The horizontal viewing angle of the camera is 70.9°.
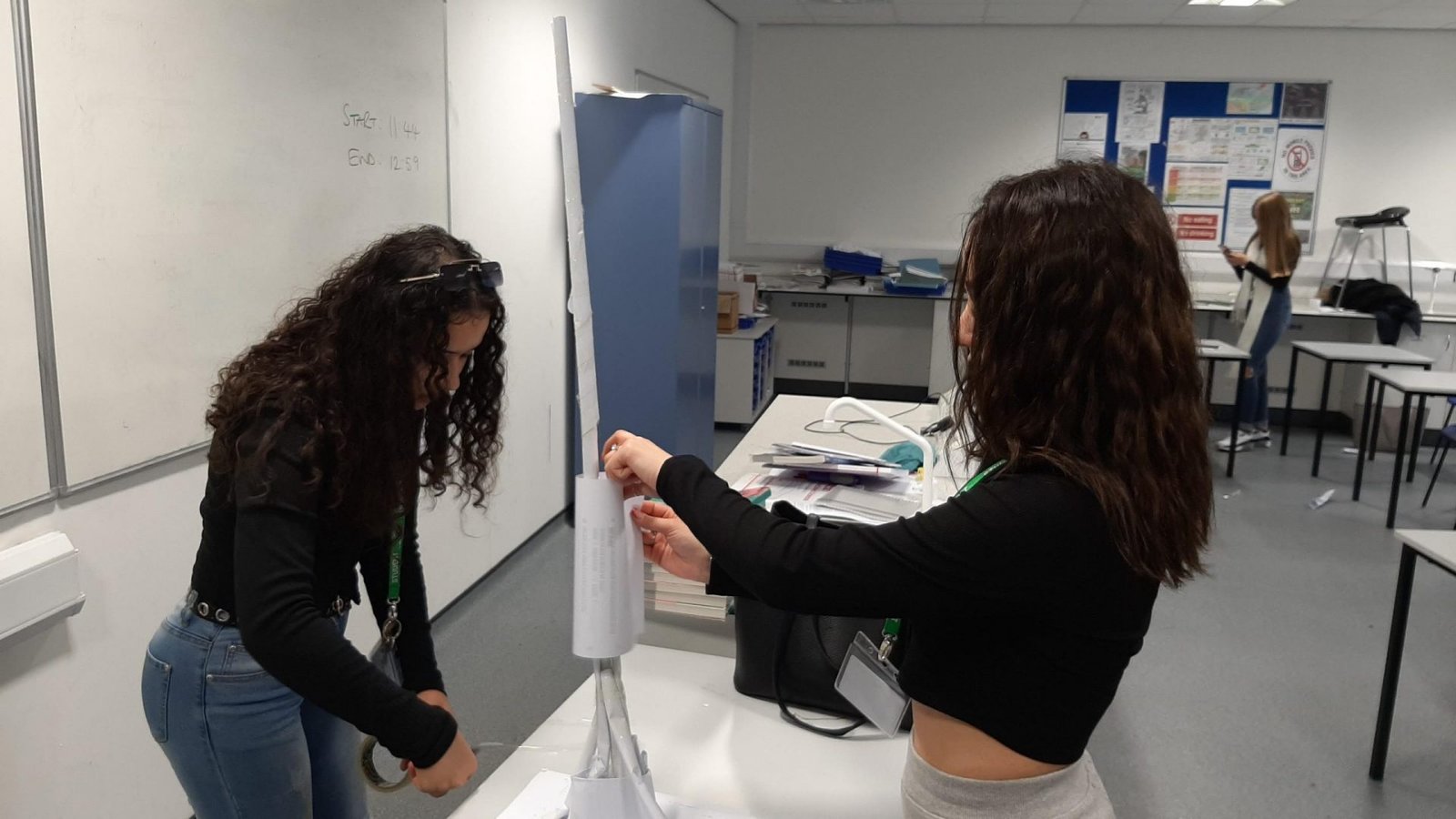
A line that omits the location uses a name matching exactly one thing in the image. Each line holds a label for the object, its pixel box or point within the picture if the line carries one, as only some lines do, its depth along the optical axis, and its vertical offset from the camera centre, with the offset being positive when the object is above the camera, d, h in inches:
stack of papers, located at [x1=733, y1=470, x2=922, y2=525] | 83.7 -22.9
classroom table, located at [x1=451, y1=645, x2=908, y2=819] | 51.5 -28.3
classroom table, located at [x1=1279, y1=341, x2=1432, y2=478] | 210.8 -22.5
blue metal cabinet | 165.8 -3.7
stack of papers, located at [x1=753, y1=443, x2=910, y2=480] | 94.3 -21.4
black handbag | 58.8 -24.4
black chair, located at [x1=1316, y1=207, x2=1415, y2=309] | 255.3 +5.7
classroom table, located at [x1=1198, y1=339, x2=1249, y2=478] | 209.8 -23.0
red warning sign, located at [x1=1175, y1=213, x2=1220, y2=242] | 282.7 +4.4
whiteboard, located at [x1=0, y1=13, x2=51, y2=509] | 63.9 -8.2
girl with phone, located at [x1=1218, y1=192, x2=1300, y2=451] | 225.0 -9.6
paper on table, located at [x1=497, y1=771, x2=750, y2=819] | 46.2 -26.3
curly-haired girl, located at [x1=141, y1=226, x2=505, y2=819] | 43.7 -13.8
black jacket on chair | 245.0 -14.0
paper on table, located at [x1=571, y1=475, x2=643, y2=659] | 38.1 -12.7
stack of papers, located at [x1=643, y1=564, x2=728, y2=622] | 69.4 -24.9
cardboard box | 241.9 -19.7
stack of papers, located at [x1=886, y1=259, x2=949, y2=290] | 275.3 -11.6
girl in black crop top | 35.2 -9.7
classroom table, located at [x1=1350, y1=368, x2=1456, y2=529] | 179.0 -24.5
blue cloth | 101.1 -22.2
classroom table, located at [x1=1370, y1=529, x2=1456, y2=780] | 101.0 -38.3
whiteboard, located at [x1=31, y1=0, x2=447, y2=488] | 70.0 +2.6
